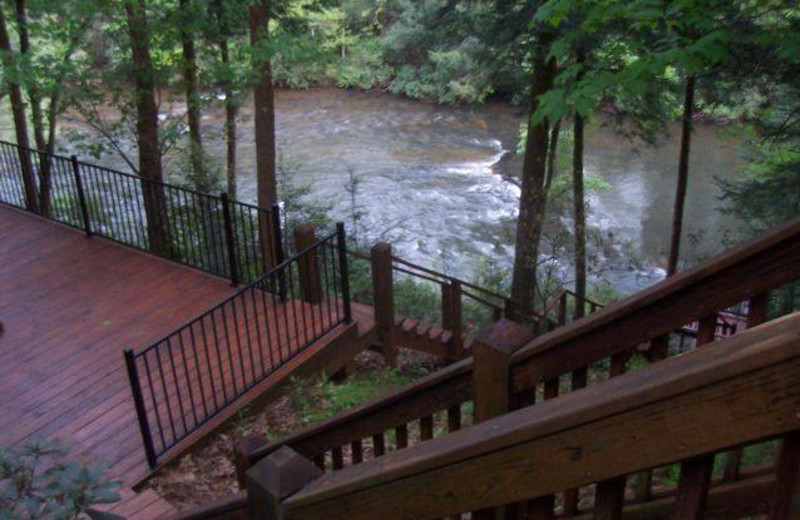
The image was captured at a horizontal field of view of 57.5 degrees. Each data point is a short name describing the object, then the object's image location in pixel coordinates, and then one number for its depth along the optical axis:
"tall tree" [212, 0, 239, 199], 10.48
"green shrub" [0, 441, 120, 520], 2.29
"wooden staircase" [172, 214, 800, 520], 1.01
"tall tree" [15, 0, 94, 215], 9.77
